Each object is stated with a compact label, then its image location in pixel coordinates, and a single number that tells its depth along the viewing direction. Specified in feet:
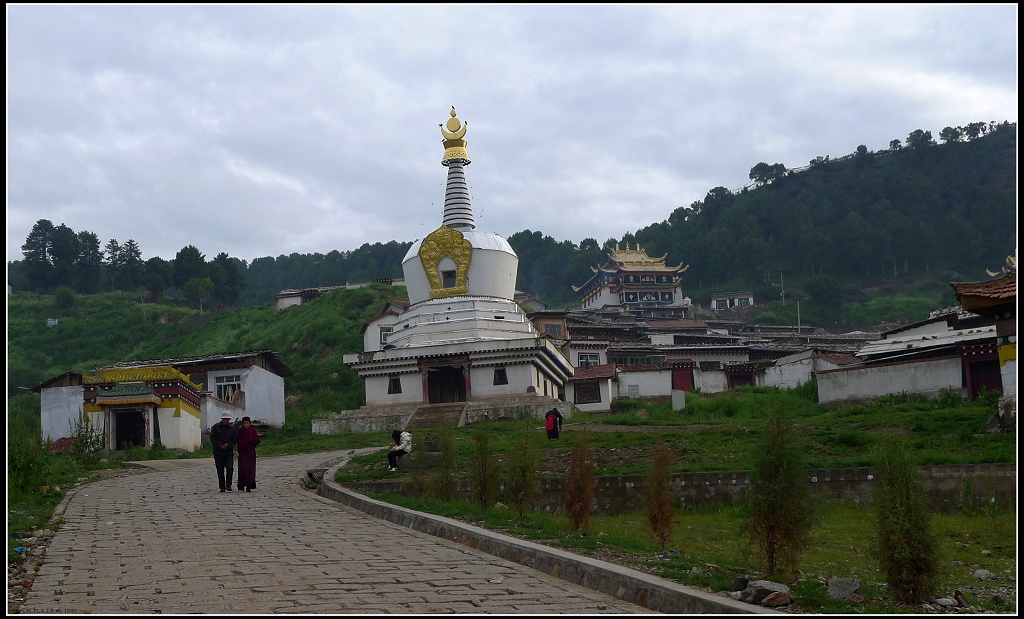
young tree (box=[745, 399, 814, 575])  36.65
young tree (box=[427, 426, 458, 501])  63.10
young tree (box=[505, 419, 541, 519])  53.68
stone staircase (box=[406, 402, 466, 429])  135.23
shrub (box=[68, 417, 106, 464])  94.01
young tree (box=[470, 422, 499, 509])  57.16
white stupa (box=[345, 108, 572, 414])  152.46
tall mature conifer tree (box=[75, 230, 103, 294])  345.31
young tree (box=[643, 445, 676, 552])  43.83
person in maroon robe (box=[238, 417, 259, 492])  68.64
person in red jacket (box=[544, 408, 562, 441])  92.27
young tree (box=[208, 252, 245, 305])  328.29
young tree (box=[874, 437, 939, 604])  32.04
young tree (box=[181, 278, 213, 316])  318.04
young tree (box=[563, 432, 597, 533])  48.49
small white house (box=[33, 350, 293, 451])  120.78
